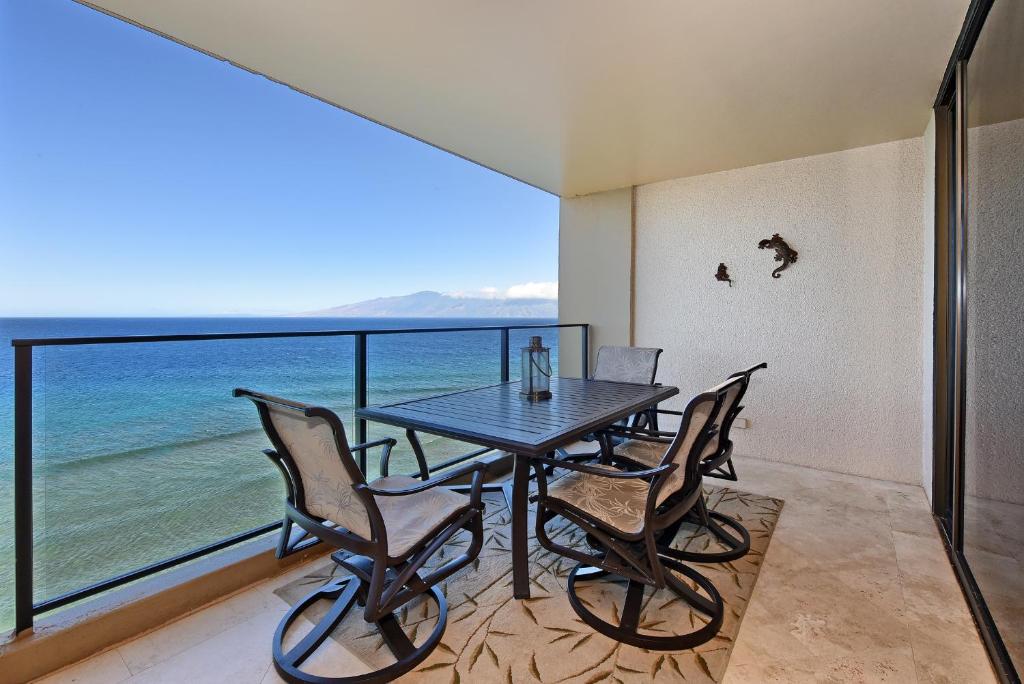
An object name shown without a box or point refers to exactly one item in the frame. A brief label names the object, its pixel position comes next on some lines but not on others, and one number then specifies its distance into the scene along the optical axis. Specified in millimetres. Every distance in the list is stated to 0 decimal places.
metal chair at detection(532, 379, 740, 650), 1545
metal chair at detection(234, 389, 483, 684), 1312
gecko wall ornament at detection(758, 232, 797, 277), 3732
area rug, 1495
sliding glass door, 1524
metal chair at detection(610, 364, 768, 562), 2038
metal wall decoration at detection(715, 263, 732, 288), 4035
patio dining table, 1789
